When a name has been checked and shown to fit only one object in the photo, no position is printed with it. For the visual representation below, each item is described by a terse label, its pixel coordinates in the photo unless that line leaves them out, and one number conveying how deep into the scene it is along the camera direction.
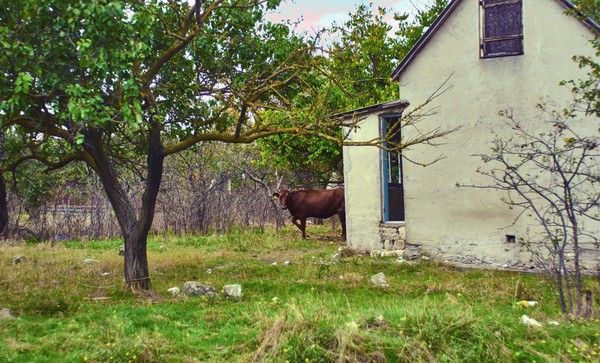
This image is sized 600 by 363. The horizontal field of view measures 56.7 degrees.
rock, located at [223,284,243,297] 7.92
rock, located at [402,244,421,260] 11.67
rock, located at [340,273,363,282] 8.97
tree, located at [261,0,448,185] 17.10
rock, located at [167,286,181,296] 8.14
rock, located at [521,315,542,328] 5.58
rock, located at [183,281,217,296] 8.05
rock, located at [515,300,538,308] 7.09
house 10.24
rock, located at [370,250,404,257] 12.16
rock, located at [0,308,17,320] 6.50
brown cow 17.34
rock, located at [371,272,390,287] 8.76
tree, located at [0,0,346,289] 6.62
